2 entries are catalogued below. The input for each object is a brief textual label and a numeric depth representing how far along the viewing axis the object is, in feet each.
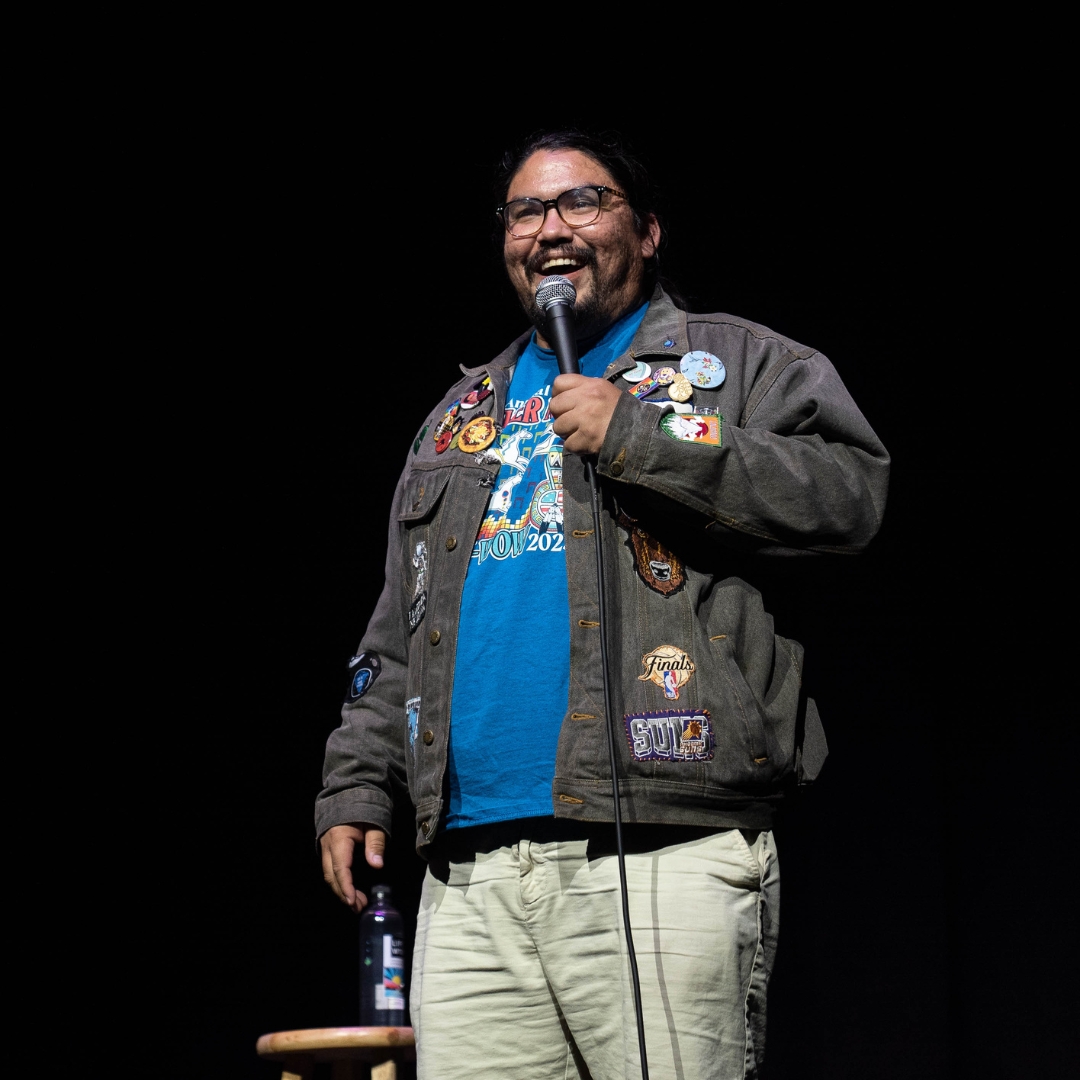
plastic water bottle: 12.40
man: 11.14
